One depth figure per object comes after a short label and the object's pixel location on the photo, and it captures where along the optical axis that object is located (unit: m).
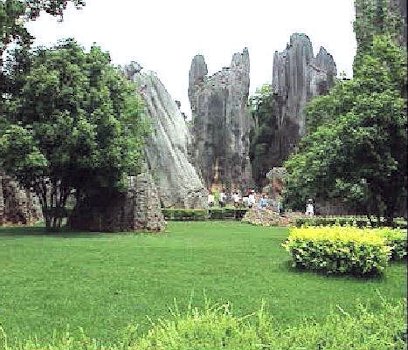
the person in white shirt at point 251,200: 27.53
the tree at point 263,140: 38.25
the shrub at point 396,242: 9.86
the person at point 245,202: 28.55
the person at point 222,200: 29.94
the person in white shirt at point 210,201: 29.42
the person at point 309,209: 23.85
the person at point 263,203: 25.16
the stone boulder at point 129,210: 15.84
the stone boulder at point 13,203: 19.05
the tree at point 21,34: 15.62
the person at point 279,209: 25.66
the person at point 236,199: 29.48
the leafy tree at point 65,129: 14.54
